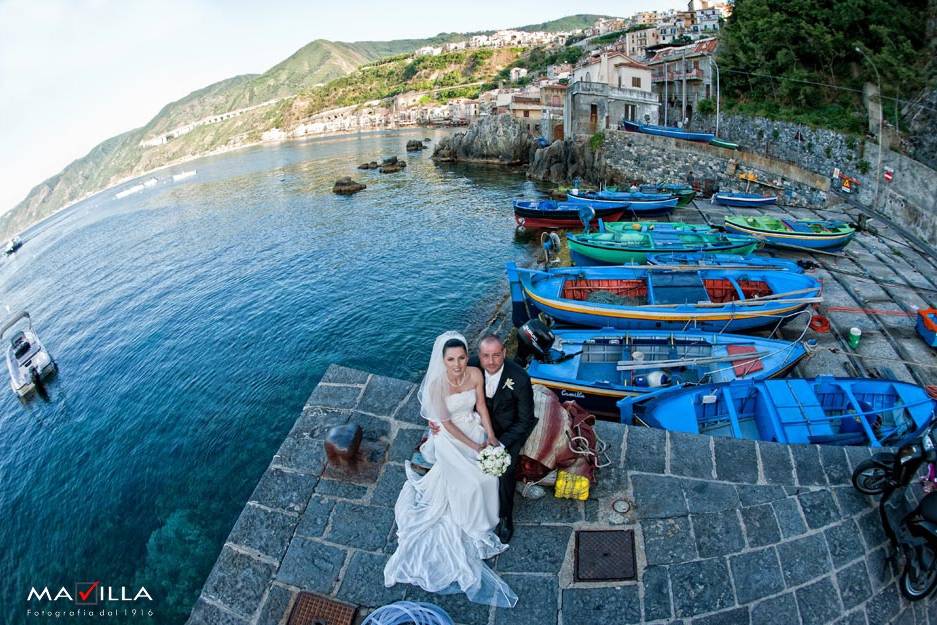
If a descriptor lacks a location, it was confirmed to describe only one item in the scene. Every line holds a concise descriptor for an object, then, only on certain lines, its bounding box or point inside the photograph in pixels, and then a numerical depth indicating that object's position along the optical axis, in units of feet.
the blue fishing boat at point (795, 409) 33.83
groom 14.16
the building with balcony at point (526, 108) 209.33
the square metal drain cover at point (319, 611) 12.76
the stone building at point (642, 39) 299.58
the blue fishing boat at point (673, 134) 118.61
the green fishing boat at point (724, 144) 111.75
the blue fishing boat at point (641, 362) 41.75
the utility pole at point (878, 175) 78.86
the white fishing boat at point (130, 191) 290.48
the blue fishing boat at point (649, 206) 95.55
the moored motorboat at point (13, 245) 197.77
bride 13.37
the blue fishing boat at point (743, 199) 95.51
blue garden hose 12.44
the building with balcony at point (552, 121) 180.75
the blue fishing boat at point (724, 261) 60.08
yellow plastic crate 14.83
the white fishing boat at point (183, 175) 302.66
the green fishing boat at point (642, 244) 68.95
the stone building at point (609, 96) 146.10
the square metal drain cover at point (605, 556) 13.17
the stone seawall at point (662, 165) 97.55
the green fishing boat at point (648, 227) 76.54
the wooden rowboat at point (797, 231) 70.13
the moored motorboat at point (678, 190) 100.89
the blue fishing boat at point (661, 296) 51.11
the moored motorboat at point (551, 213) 98.63
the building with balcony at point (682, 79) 145.59
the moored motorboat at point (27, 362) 68.74
